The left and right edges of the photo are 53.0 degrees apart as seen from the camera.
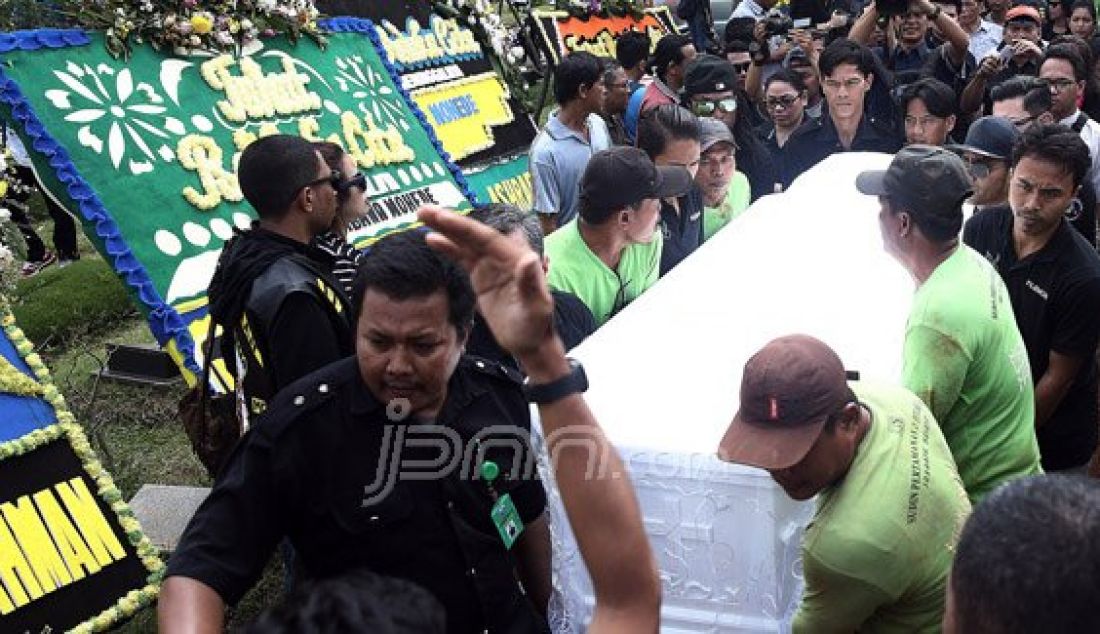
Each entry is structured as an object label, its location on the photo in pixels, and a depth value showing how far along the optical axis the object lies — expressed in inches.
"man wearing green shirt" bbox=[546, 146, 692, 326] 135.6
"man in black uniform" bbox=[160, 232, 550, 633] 79.7
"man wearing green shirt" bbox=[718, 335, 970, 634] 76.2
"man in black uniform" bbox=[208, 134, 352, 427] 117.7
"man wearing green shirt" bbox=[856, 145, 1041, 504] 96.7
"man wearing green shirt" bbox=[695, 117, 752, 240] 181.2
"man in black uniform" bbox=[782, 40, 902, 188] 217.8
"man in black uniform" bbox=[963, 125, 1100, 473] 123.7
